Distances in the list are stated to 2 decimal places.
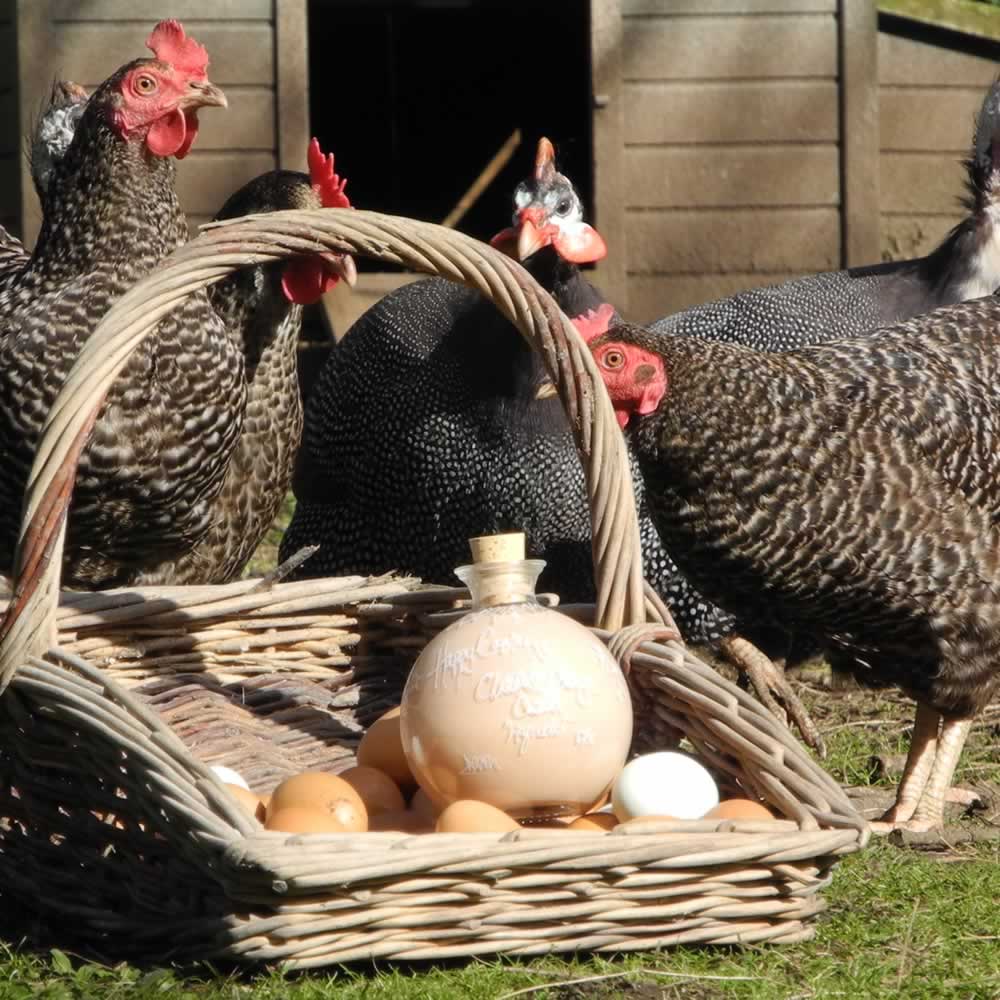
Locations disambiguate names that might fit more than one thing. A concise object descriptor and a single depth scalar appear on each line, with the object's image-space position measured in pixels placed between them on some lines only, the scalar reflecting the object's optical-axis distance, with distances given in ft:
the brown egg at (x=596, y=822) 15.46
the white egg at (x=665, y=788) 15.37
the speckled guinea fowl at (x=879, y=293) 30.96
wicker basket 12.96
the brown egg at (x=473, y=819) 14.30
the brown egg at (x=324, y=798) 14.98
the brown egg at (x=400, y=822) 16.02
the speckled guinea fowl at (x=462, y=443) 27.91
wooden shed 44.16
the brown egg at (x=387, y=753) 17.13
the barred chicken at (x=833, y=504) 20.47
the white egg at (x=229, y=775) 16.22
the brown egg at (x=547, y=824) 15.79
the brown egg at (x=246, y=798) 15.29
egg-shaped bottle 15.01
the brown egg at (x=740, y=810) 14.64
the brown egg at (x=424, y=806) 16.30
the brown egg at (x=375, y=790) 16.33
